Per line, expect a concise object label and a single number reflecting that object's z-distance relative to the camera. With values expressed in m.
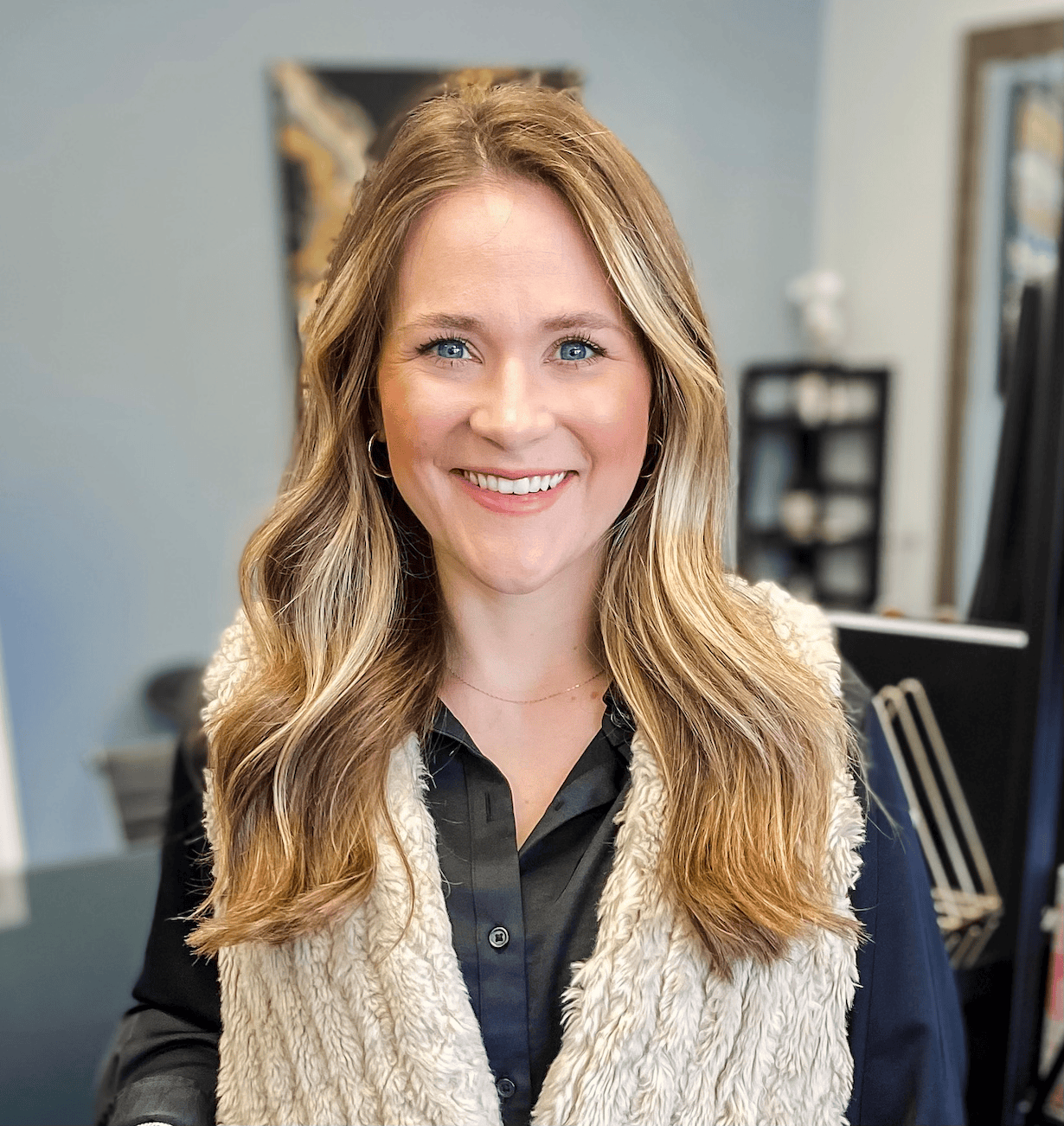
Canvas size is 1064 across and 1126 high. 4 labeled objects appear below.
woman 0.83
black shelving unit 4.13
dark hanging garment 1.24
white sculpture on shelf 4.14
